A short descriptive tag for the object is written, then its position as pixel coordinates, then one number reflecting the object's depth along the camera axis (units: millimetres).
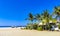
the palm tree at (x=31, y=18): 17905
